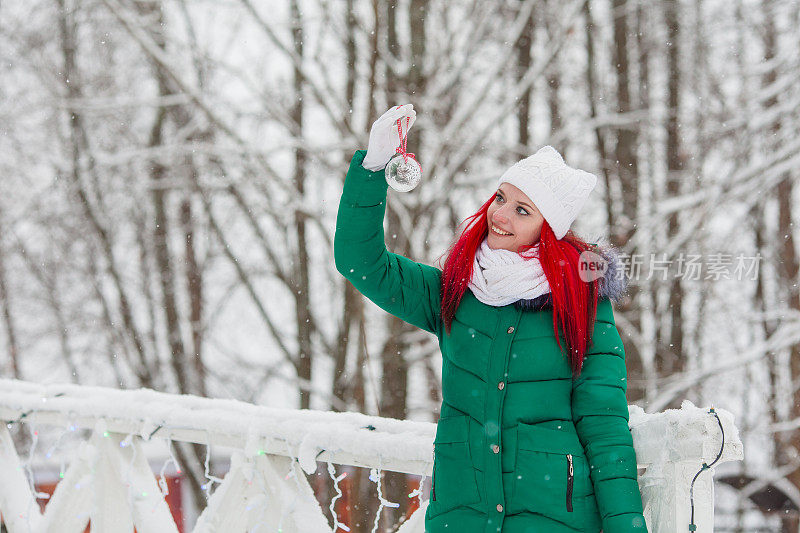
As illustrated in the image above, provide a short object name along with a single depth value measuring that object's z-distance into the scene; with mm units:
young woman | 6368
